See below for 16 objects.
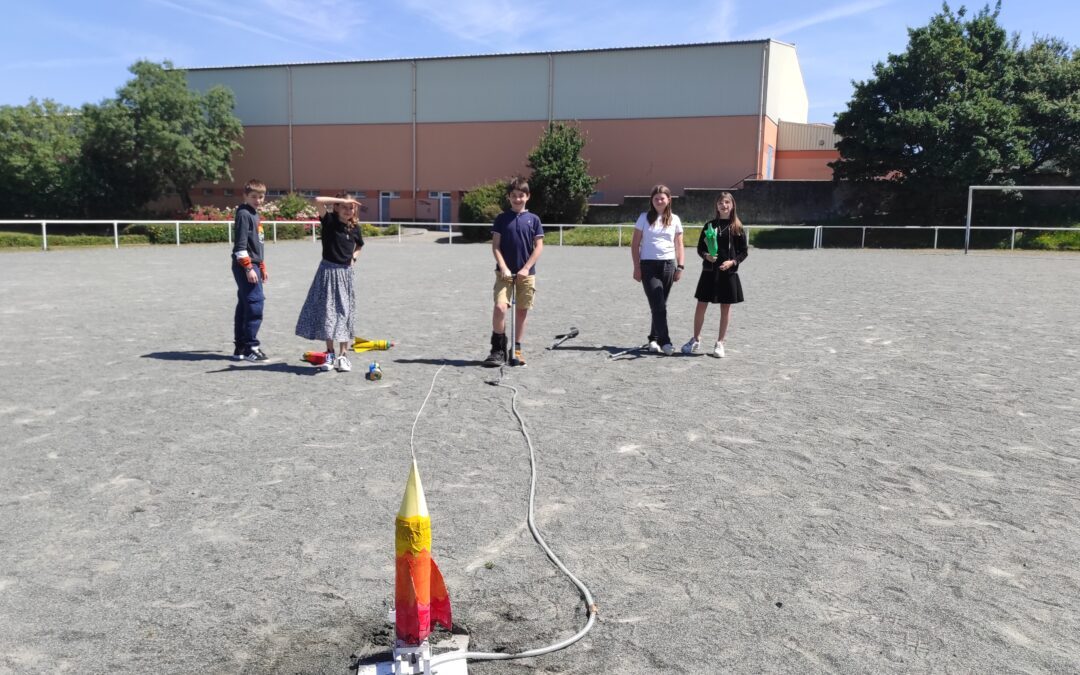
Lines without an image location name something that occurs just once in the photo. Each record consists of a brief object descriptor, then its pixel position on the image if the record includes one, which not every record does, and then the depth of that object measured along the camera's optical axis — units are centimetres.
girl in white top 927
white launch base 288
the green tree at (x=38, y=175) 5044
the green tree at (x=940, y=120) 3316
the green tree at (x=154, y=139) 4825
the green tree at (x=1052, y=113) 3375
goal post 2739
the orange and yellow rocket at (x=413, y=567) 294
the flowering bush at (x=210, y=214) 3875
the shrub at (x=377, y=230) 3917
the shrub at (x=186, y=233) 3011
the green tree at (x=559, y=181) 3959
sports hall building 4509
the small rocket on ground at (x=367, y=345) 916
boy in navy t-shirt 845
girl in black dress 909
